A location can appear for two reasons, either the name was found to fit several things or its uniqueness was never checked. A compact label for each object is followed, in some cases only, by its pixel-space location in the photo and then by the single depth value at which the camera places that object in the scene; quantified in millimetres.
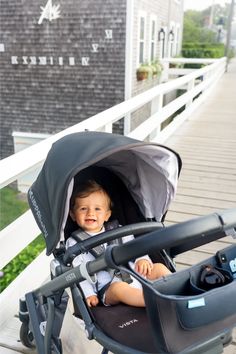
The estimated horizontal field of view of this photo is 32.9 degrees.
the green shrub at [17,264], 4215
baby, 1736
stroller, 1199
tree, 32156
